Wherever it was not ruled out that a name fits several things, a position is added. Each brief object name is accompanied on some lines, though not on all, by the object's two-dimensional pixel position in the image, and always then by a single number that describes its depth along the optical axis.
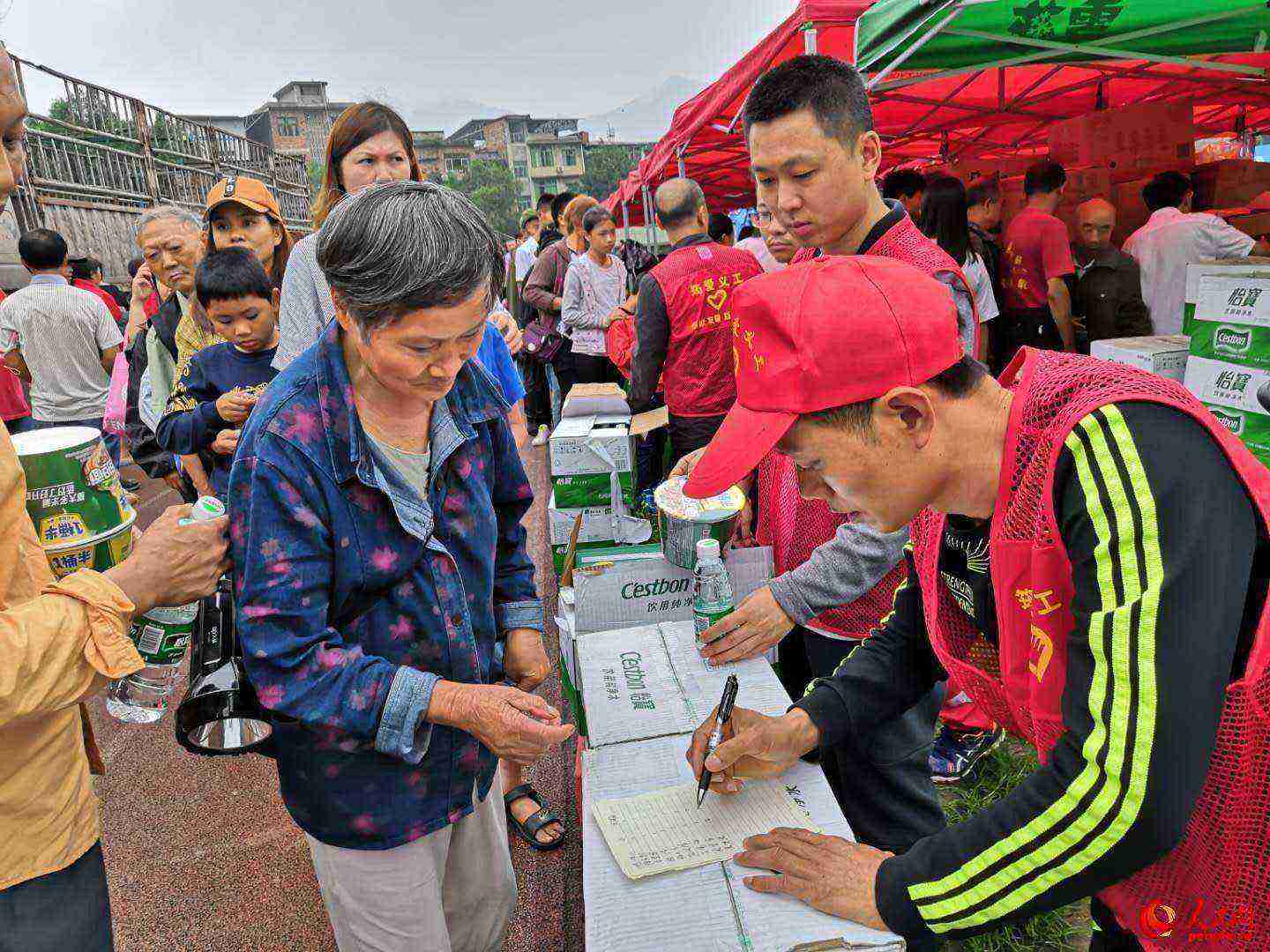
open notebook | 1.12
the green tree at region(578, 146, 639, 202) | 67.44
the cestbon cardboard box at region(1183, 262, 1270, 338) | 3.04
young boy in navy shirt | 2.68
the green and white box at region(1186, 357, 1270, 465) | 3.06
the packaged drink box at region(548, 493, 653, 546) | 2.95
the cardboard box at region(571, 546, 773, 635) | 2.19
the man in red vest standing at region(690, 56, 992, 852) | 1.87
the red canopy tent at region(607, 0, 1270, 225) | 4.12
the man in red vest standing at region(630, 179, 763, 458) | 3.76
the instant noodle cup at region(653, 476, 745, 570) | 2.11
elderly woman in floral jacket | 1.29
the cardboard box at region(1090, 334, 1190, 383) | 3.54
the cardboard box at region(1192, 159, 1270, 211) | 5.77
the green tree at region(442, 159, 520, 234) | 56.70
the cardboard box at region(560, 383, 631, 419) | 3.77
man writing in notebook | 0.85
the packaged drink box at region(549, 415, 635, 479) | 3.01
